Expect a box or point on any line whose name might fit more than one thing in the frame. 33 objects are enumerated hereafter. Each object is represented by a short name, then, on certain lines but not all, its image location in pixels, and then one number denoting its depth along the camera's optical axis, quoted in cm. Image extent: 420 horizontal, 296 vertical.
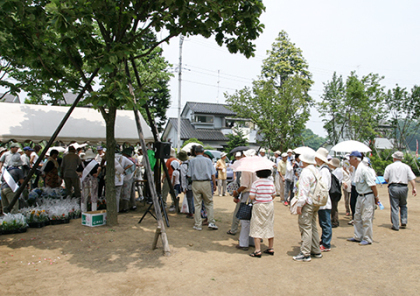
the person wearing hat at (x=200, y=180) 736
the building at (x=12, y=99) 3894
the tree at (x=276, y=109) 2253
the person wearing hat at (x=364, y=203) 656
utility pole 2565
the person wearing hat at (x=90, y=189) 865
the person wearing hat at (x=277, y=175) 1376
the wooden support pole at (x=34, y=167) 704
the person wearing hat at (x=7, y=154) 799
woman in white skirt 560
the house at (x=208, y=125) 3891
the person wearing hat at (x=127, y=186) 940
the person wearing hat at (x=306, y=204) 554
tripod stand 785
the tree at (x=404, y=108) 2241
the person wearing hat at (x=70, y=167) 1023
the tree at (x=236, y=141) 3119
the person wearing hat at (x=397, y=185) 787
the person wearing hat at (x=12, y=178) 767
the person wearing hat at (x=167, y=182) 957
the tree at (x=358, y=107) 2159
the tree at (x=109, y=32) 564
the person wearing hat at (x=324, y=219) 609
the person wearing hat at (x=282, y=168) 1205
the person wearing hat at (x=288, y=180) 1135
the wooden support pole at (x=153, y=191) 581
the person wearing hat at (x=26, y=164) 937
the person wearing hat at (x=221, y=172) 1364
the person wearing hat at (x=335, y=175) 821
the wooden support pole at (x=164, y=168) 842
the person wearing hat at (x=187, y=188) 894
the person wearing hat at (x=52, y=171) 1033
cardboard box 743
